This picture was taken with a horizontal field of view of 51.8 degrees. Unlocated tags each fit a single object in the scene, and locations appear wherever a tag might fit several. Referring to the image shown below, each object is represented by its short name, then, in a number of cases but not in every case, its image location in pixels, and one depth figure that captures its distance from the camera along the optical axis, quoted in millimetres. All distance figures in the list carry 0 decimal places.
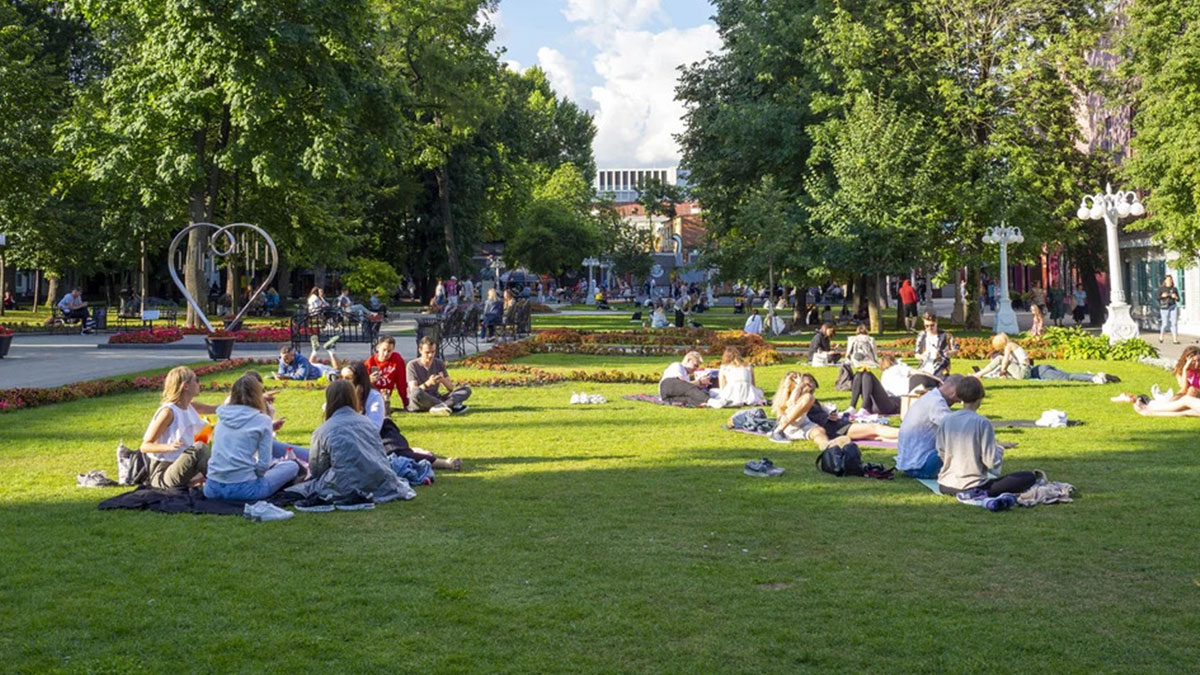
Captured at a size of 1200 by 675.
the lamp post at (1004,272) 36375
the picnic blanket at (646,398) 17931
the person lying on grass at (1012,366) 21078
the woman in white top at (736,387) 16984
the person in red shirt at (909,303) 38875
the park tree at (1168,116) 29547
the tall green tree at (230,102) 33094
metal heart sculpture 30911
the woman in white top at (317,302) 32938
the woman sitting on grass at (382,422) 11609
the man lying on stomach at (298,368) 21078
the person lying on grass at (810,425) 13508
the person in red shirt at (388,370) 15789
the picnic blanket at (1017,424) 14820
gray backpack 10469
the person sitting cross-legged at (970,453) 9938
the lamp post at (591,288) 83850
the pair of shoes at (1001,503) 9516
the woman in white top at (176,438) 10062
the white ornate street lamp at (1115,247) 28312
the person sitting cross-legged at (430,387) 16531
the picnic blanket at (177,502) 9531
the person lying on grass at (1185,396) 15148
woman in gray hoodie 9766
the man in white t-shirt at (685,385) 17328
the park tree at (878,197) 35531
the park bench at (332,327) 29203
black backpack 11305
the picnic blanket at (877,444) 13453
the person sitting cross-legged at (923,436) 11023
